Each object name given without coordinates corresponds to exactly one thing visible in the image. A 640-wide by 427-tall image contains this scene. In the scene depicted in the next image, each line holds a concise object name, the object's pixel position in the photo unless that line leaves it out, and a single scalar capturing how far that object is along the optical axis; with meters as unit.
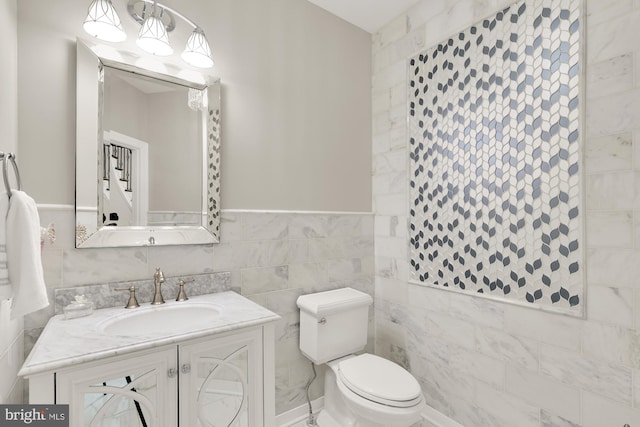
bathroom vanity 1.00
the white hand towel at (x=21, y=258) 0.90
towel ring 0.86
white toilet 1.50
